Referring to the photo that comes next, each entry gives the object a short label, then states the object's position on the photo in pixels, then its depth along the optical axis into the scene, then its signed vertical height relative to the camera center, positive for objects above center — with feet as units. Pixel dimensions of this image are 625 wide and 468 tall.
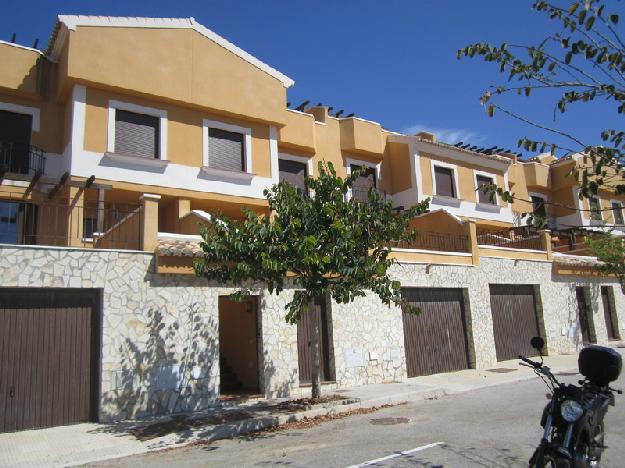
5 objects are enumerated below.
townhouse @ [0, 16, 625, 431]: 30.50 +5.42
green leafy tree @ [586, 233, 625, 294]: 63.77 +6.87
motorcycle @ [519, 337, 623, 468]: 14.23 -2.92
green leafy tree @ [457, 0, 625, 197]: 13.41 +6.57
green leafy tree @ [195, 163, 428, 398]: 29.40 +4.80
